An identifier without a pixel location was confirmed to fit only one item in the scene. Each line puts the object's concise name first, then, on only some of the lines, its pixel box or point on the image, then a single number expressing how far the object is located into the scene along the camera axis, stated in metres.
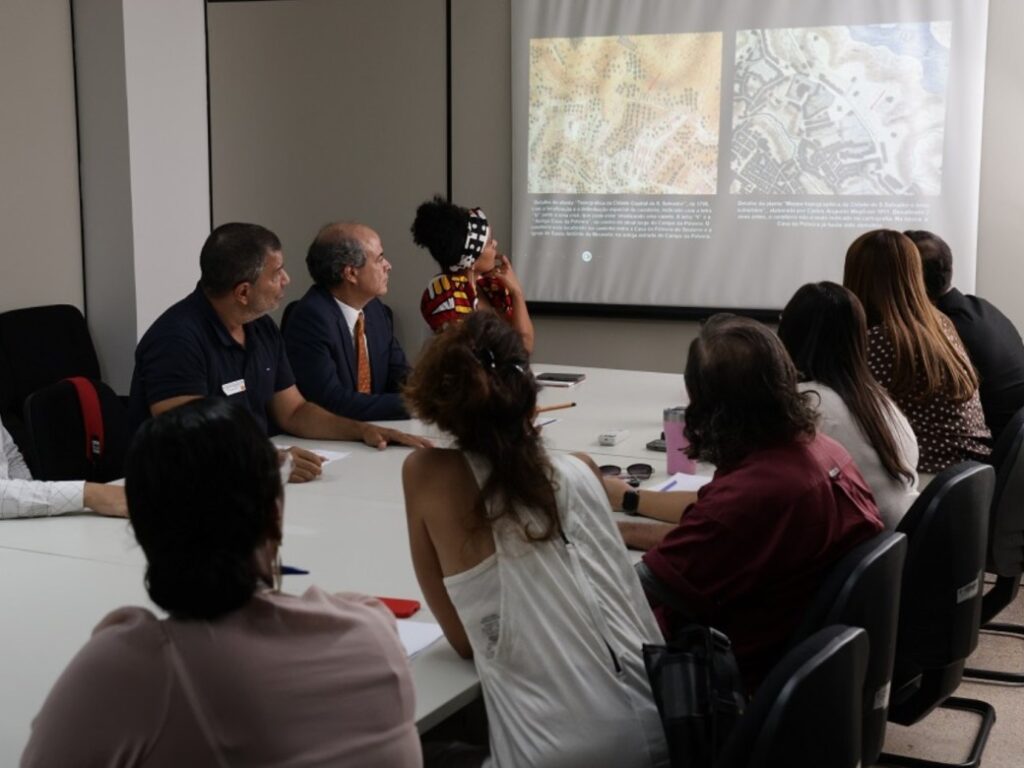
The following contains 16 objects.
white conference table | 1.86
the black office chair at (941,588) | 2.52
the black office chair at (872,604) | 2.01
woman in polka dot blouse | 3.48
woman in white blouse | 2.73
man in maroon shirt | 2.16
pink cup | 3.15
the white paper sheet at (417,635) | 1.99
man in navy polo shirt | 3.40
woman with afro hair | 4.84
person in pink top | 1.26
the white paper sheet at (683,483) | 3.05
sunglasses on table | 3.13
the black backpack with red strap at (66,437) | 3.45
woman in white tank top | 1.80
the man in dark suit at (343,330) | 3.97
